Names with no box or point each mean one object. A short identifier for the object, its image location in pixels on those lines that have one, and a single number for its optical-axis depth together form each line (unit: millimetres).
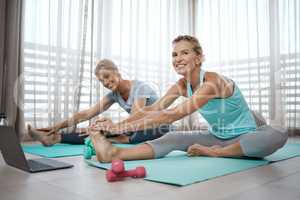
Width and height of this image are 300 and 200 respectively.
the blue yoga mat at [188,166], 1077
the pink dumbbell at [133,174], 1067
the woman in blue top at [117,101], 2092
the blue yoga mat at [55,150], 1765
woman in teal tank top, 1350
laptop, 1209
